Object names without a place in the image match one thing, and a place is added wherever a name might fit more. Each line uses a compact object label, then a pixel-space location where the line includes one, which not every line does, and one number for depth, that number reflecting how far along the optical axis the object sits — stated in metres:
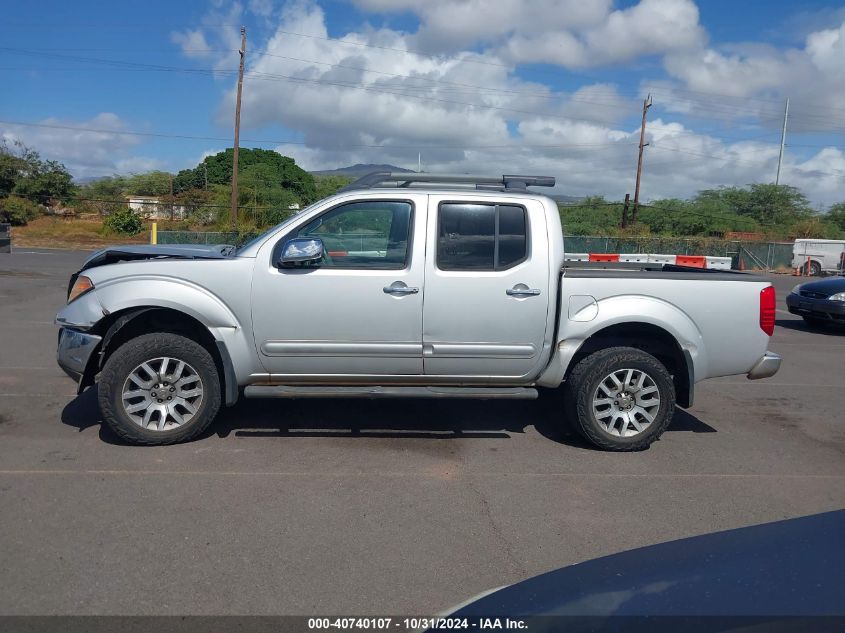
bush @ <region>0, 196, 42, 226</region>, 48.91
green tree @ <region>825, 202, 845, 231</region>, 62.00
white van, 33.78
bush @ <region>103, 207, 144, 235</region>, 45.97
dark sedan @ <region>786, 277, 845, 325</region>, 13.32
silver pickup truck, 5.72
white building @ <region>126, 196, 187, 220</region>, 49.44
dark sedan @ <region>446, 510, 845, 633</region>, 2.07
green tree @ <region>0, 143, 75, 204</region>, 52.09
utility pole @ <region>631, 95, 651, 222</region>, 45.75
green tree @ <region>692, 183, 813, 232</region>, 61.78
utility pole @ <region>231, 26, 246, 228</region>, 35.72
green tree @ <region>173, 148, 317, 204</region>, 62.44
